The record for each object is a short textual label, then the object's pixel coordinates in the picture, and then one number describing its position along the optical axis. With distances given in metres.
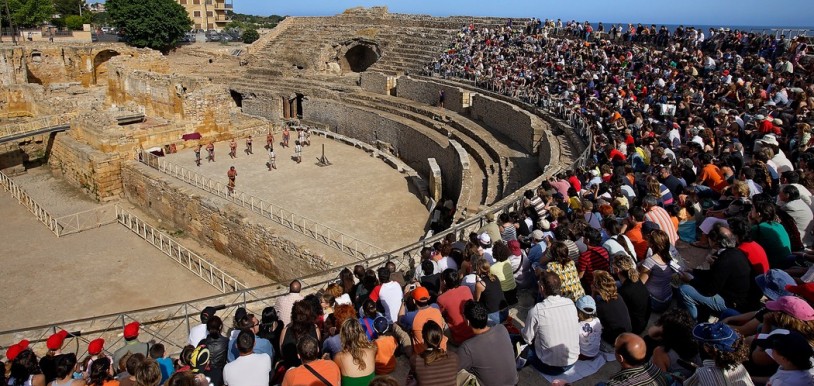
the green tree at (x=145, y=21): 42.75
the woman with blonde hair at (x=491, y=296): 6.02
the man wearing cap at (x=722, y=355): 3.75
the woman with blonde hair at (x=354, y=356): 4.83
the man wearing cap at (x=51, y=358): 5.76
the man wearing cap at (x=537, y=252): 7.19
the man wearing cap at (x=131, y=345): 6.45
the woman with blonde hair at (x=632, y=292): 5.41
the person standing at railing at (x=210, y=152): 21.64
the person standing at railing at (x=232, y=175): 18.38
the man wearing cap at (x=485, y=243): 7.41
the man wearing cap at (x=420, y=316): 5.43
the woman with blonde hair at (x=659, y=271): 5.81
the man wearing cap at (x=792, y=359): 3.64
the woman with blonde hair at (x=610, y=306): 5.25
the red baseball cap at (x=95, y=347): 6.44
